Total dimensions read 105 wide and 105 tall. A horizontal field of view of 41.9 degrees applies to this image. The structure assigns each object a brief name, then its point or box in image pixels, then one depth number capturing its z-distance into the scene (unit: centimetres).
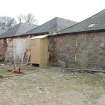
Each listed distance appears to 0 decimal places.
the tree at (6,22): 3095
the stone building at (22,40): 1320
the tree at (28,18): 3744
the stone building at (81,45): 962
